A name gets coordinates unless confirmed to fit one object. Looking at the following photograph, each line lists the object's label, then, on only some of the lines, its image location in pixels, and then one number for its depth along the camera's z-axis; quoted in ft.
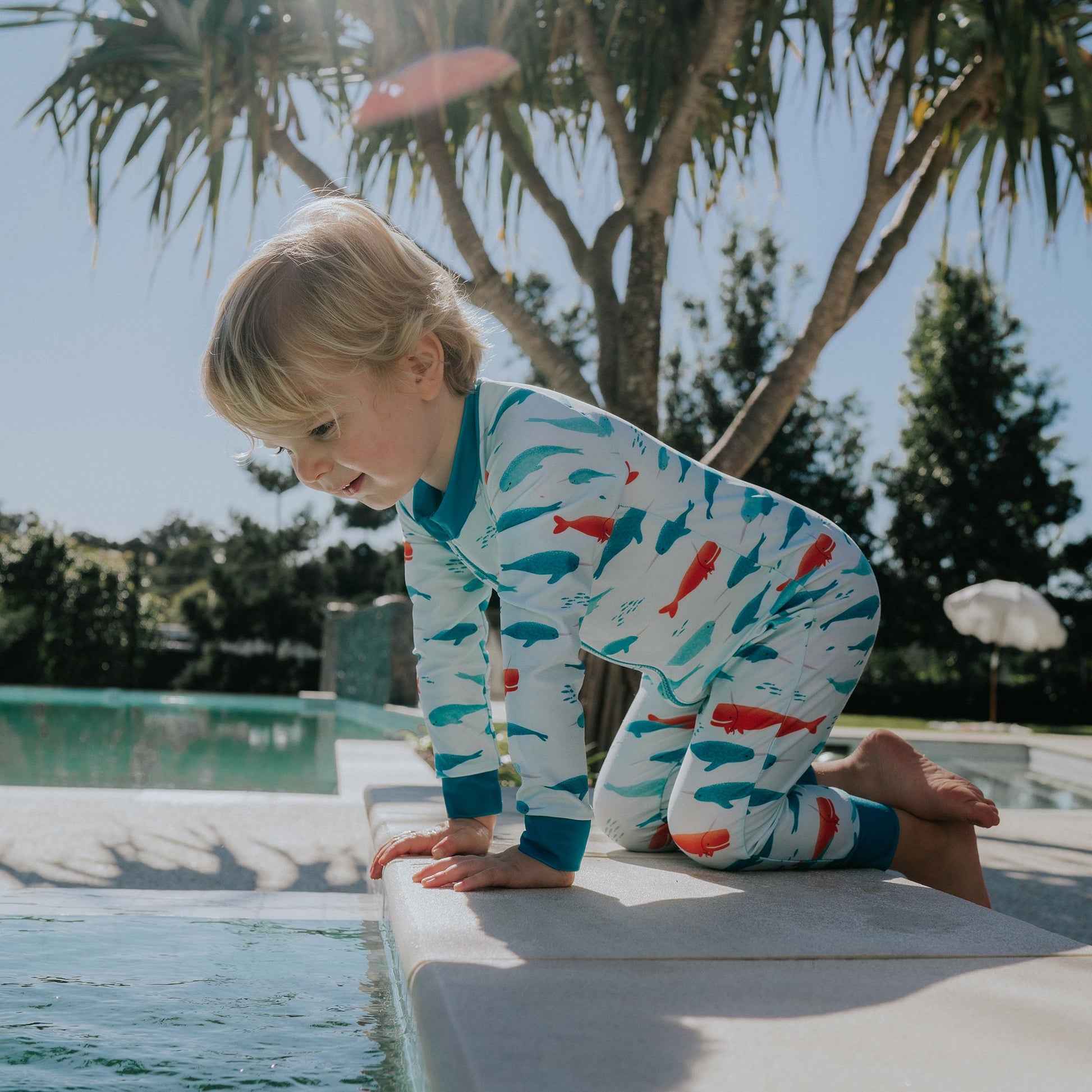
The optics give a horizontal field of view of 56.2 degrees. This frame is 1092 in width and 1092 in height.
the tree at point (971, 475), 60.95
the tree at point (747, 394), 62.28
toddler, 5.07
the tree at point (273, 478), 74.38
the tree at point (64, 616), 57.31
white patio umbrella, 41.91
